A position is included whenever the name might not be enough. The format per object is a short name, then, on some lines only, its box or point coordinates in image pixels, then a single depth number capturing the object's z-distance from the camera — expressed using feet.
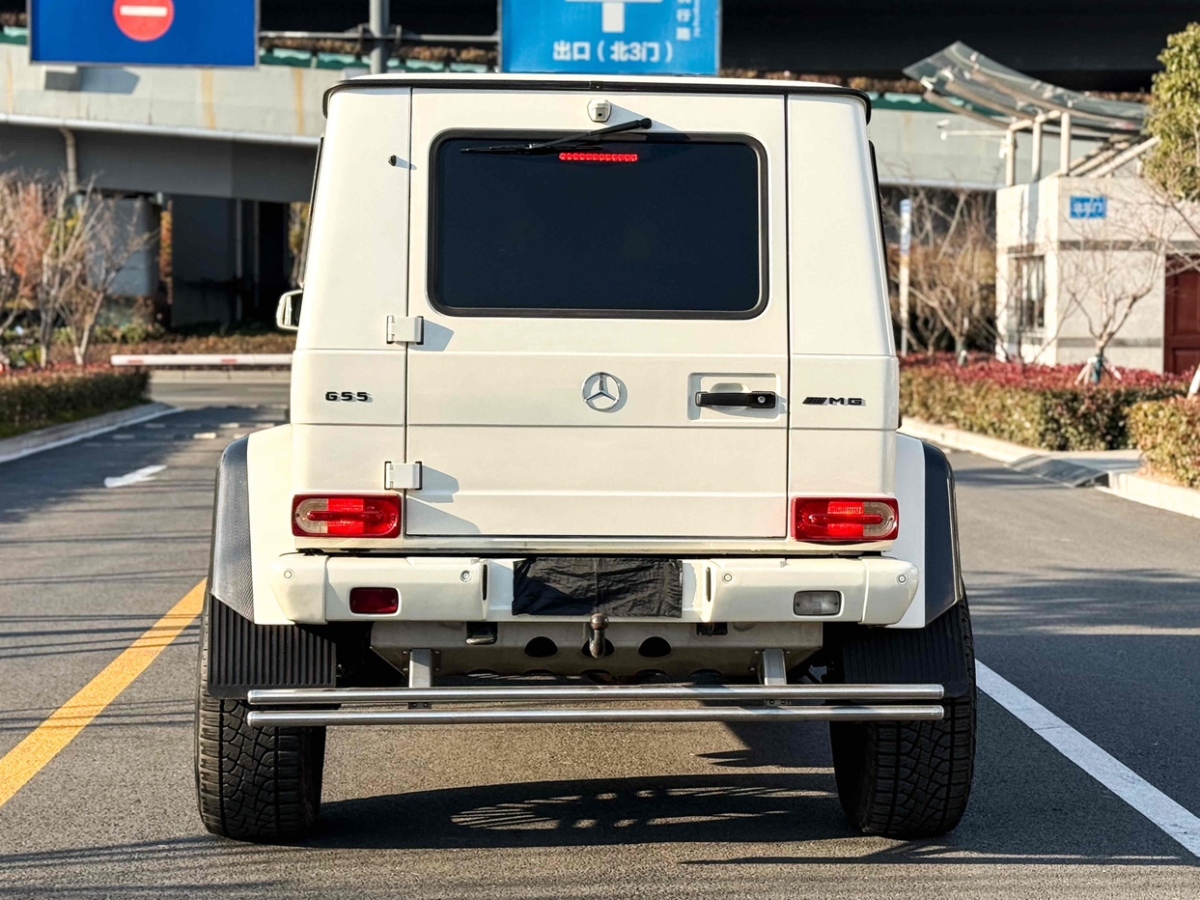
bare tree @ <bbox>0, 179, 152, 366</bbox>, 111.45
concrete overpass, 135.23
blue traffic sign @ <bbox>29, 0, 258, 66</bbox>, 66.44
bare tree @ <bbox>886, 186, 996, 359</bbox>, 111.34
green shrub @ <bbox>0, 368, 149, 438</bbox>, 82.12
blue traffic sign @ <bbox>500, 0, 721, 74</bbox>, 65.57
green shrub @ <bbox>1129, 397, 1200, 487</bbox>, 55.11
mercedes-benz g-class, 16.80
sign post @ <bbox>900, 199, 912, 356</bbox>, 106.83
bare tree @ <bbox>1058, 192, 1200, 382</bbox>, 92.12
